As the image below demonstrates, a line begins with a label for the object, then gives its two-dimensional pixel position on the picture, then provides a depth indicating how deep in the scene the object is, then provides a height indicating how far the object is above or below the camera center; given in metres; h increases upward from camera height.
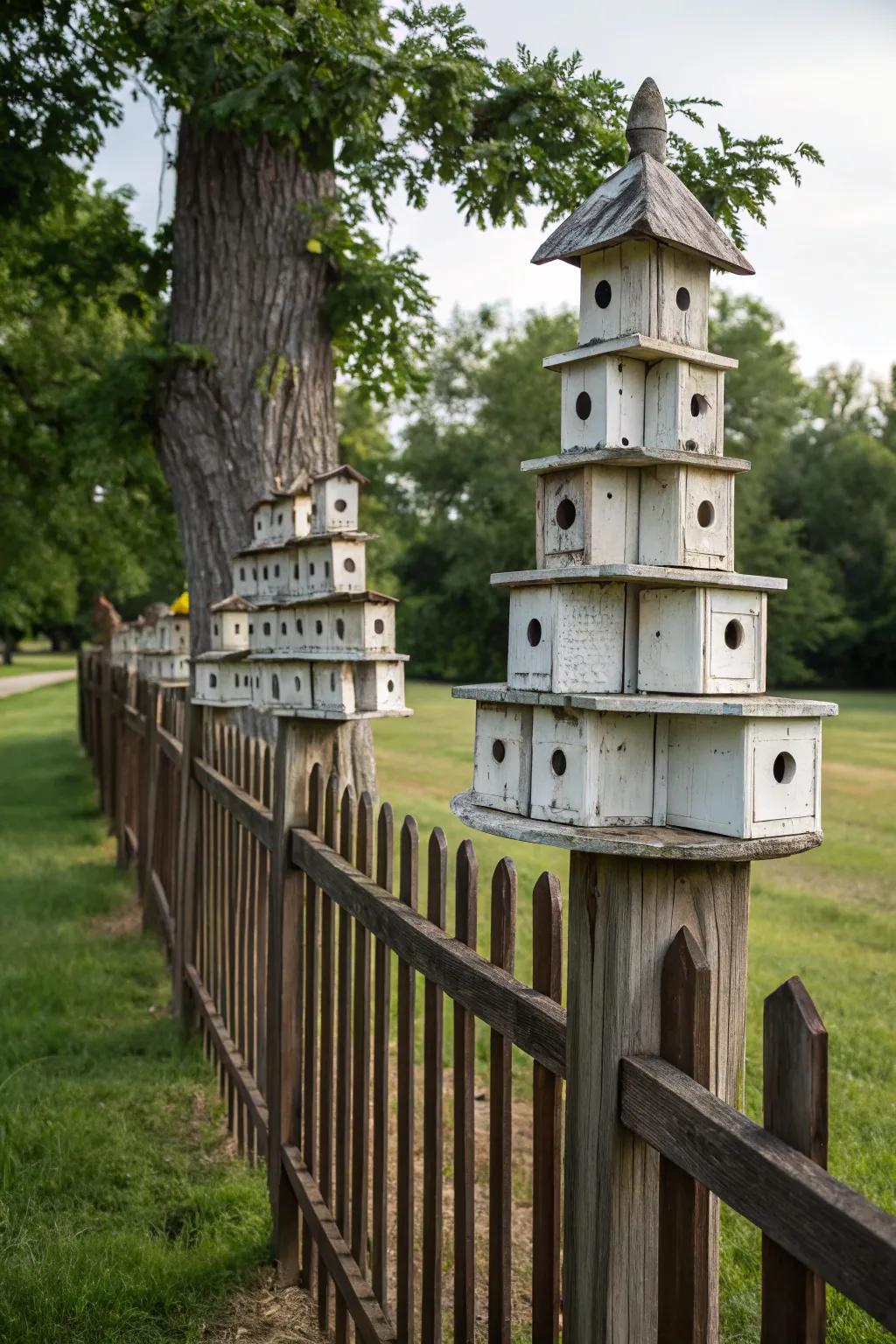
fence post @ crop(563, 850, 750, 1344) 1.62 -0.55
